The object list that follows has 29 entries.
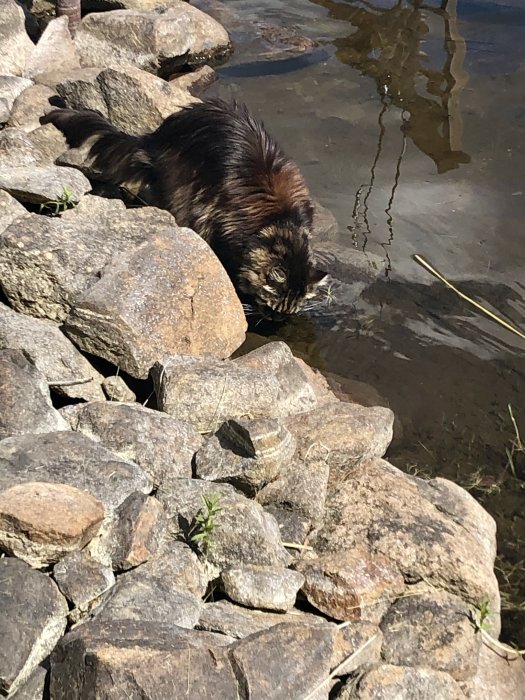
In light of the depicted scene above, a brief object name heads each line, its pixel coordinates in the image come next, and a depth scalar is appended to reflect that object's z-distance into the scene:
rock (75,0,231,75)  8.25
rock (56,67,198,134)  6.72
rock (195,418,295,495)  3.62
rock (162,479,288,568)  3.28
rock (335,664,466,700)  2.92
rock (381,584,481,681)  3.25
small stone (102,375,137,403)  4.35
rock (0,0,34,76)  7.58
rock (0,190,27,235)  4.79
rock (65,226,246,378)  4.30
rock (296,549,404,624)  3.35
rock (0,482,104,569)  2.90
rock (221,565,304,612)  3.17
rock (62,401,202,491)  3.66
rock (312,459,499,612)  3.50
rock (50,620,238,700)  2.50
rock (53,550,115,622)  2.90
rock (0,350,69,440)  3.49
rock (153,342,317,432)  4.06
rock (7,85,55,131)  6.65
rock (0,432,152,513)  3.22
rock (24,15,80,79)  7.64
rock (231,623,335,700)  2.72
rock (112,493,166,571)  3.09
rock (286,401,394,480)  3.98
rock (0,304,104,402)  4.05
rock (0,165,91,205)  5.14
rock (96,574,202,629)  2.86
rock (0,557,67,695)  2.64
